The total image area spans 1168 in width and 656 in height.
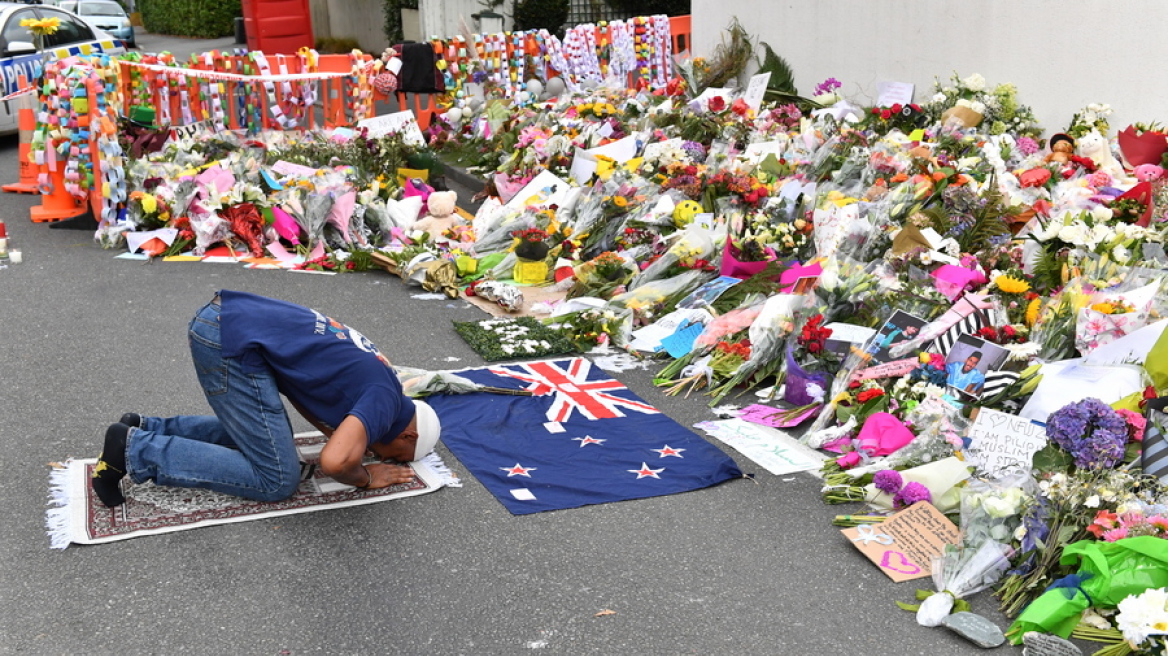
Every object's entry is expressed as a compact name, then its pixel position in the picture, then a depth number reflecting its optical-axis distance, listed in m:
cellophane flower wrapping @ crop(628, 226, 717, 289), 7.39
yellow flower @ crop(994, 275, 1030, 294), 5.57
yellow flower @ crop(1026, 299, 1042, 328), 5.41
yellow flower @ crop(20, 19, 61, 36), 12.12
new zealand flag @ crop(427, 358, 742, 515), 4.74
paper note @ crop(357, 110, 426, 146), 11.46
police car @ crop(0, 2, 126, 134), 12.77
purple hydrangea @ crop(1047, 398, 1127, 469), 4.03
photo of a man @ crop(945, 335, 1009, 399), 5.02
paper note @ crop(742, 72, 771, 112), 10.90
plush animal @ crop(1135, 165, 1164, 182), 6.68
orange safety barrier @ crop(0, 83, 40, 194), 11.08
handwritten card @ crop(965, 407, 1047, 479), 4.46
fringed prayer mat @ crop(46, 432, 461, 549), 4.23
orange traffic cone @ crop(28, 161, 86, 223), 10.05
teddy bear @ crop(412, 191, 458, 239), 9.95
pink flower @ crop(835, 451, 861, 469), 4.84
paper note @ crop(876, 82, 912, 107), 9.69
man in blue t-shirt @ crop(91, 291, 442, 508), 4.20
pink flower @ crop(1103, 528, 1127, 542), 3.72
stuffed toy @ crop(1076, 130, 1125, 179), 7.21
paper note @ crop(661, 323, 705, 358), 6.38
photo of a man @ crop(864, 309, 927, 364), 5.52
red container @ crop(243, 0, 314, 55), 23.20
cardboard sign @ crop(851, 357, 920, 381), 5.28
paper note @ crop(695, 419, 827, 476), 5.00
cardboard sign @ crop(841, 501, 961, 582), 4.10
